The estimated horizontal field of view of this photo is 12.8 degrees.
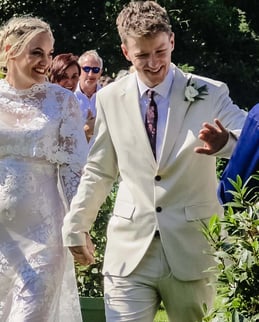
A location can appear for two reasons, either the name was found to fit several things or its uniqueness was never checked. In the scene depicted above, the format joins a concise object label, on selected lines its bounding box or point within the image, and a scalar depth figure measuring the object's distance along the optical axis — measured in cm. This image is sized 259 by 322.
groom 583
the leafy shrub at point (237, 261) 431
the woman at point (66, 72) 1020
